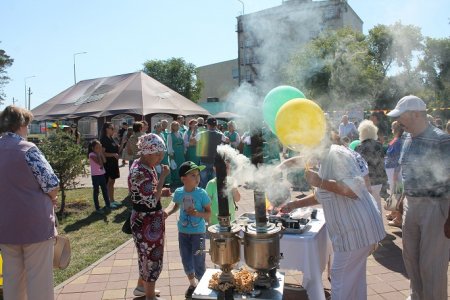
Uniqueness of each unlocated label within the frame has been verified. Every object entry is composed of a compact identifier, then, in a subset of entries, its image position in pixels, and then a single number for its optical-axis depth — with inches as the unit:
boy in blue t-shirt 149.2
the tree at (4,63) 1447.7
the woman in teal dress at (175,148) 406.0
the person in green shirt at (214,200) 156.9
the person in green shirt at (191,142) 406.6
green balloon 132.6
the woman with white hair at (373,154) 221.5
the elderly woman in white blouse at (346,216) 108.0
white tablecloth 127.2
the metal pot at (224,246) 76.0
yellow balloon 96.8
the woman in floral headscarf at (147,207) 131.6
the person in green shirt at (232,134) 418.0
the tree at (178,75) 2331.2
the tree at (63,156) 296.4
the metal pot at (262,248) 75.2
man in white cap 121.1
